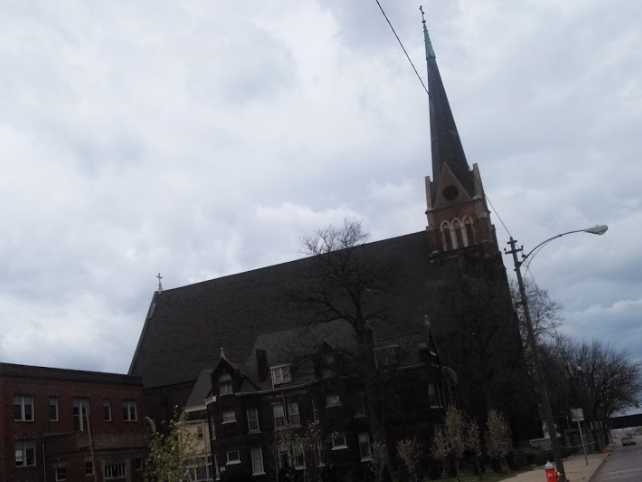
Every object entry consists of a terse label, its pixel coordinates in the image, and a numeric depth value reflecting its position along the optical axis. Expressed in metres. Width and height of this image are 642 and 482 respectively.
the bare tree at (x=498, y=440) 45.03
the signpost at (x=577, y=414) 43.59
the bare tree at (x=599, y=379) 81.51
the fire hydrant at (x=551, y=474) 24.30
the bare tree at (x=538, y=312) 54.00
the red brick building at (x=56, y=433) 45.34
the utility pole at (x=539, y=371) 27.52
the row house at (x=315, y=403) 50.71
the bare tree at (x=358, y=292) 45.88
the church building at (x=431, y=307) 54.78
